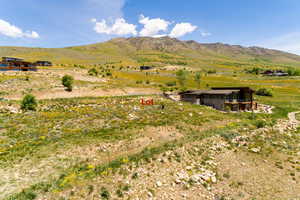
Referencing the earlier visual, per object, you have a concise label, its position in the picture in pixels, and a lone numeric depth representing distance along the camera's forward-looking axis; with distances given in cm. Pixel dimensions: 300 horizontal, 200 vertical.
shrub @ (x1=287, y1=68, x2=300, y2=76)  12268
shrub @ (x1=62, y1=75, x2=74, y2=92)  4794
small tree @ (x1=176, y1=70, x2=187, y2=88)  7056
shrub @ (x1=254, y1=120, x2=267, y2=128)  2531
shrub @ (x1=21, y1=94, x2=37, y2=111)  2950
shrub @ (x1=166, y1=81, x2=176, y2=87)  7544
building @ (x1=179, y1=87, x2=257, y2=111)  3885
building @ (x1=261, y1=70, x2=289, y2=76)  12710
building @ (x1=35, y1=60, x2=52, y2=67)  9856
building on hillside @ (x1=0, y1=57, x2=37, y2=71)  6783
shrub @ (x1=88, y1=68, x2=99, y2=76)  8322
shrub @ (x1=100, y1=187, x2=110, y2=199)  1007
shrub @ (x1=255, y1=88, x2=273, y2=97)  6032
